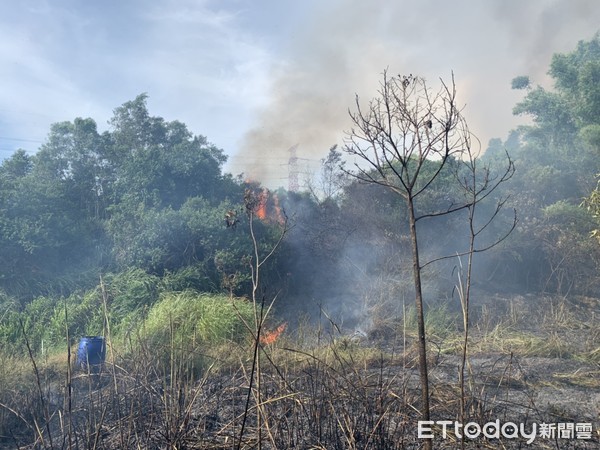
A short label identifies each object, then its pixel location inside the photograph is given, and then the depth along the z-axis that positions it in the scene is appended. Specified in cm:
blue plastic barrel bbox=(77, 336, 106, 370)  677
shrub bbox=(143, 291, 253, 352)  822
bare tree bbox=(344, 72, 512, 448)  261
